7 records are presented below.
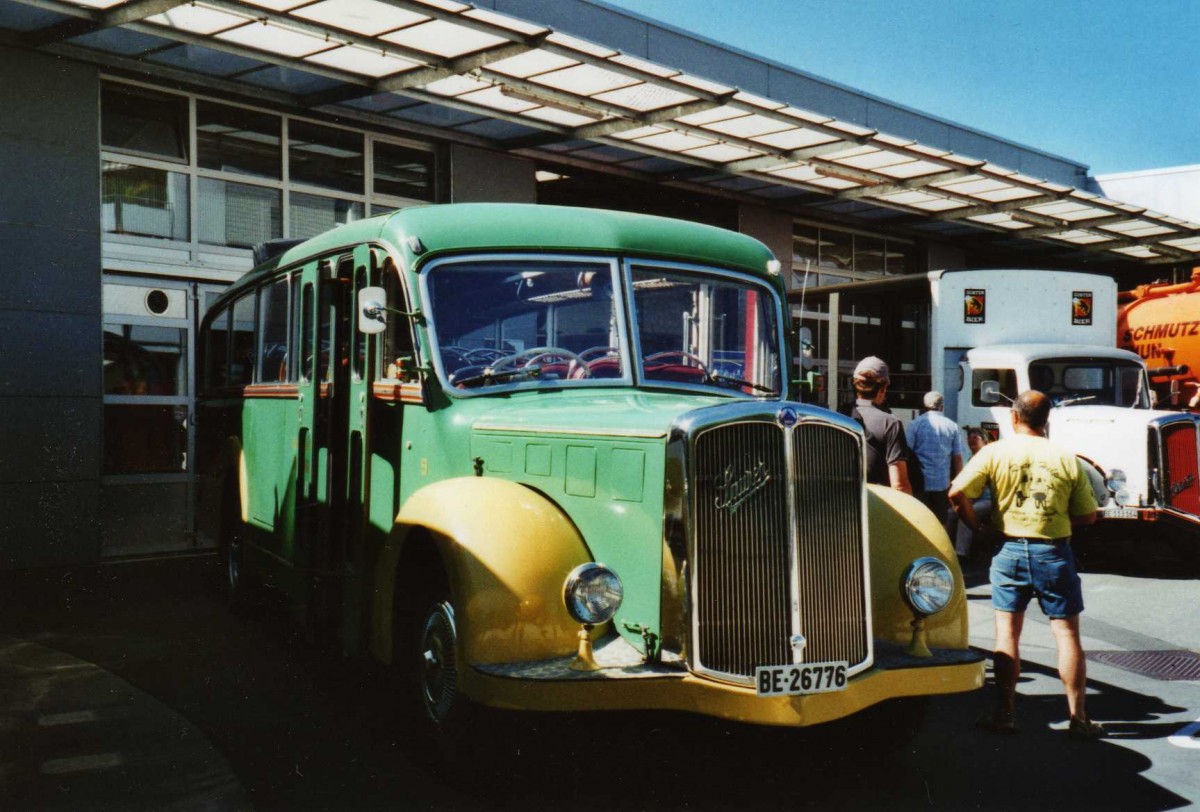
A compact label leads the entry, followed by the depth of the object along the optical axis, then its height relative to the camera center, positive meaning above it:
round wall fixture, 12.09 +0.89
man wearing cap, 7.78 -0.31
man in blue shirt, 10.66 -0.49
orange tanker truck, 16.42 +0.85
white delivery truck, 11.91 +0.22
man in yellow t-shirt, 5.87 -0.72
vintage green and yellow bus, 4.64 -0.45
